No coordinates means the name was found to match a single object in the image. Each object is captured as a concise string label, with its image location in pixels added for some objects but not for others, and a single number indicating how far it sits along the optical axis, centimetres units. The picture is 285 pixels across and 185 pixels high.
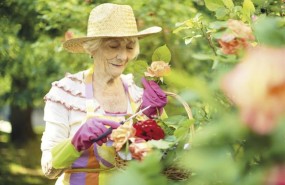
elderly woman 248
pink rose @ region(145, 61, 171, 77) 199
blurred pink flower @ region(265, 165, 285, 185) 79
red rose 171
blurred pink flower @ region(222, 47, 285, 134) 80
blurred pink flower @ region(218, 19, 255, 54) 118
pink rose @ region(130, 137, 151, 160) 143
